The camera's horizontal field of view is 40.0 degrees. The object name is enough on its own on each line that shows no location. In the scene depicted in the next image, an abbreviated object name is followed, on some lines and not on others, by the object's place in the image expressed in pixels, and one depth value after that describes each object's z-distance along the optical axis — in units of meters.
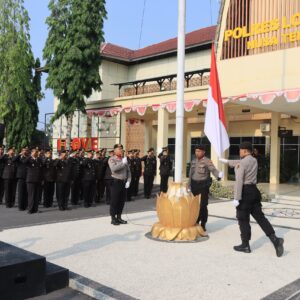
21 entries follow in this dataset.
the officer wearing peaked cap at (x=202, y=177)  7.43
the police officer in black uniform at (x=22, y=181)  10.18
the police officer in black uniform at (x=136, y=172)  13.33
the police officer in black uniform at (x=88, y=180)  11.07
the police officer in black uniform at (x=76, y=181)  11.09
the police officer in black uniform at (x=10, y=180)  10.77
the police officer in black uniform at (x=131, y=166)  12.57
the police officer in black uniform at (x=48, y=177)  10.38
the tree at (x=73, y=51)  19.28
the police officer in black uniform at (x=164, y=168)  13.37
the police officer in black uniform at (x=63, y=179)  10.30
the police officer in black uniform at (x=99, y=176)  11.82
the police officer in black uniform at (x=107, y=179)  11.31
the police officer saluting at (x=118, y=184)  8.29
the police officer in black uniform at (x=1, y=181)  11.33
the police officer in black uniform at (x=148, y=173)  13.40
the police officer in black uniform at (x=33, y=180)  9.68
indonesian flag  7.50
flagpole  7.20
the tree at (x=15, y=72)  23.66
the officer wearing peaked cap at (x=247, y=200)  6.15
